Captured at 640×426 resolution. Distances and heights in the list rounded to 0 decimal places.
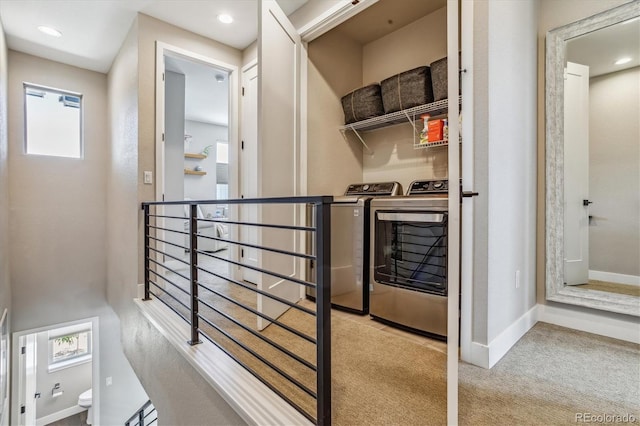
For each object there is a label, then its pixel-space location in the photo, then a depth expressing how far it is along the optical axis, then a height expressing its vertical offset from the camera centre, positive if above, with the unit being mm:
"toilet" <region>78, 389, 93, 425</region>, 5637 -3586
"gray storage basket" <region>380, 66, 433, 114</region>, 2338 +971
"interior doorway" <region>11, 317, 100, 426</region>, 4672 -3004
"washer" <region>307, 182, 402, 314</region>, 2395 -367
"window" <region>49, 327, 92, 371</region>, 5598 -2709
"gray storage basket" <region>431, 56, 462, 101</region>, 2183 +972
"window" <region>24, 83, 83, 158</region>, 3711 +1153
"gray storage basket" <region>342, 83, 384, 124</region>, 2684 +982
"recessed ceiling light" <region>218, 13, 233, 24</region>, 2746 +1797
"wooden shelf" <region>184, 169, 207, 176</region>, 5673 +736
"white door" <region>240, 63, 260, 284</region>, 3172 +549
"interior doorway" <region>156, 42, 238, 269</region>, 2994 +1230
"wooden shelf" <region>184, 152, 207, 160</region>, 5523 +1028
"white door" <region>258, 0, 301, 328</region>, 2051 +565
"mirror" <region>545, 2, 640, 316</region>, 2033 +340
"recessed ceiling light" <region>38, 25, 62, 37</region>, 2992 +1844
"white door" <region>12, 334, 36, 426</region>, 4285 -2611
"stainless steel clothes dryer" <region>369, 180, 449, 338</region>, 1957 -368
